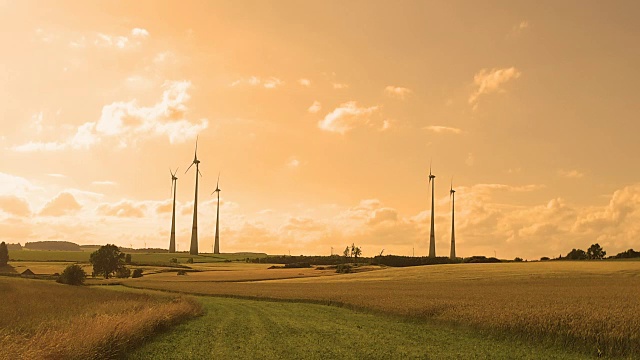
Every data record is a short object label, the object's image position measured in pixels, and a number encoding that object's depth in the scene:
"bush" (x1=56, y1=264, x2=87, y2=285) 95.44
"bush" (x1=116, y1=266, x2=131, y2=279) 125.13
